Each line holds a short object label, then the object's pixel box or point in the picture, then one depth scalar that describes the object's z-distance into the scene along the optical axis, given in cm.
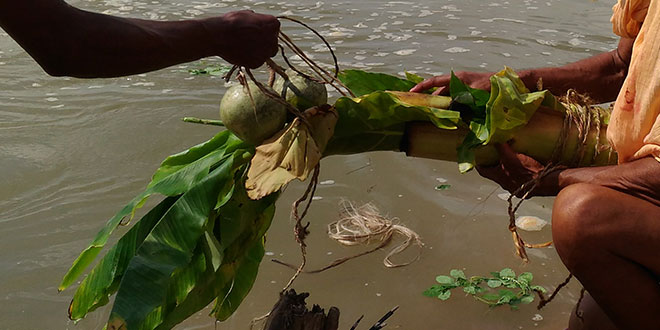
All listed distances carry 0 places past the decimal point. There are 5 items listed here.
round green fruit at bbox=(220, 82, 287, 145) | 210
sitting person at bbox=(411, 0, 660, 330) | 199
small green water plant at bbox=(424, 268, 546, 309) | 288
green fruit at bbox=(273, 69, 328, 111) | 218
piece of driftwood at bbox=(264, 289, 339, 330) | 199
